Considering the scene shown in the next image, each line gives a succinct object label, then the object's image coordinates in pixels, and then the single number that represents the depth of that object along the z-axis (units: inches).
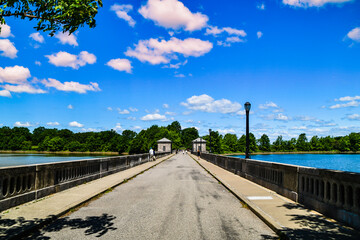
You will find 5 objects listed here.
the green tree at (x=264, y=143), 7384.4
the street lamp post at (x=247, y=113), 676.9
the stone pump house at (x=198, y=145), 4181.8
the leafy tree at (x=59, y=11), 182.2
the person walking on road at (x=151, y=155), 1480.1
